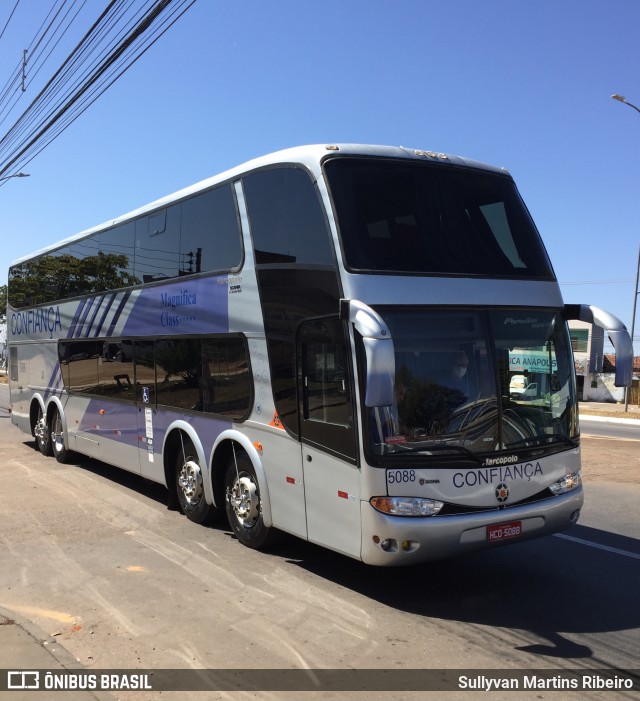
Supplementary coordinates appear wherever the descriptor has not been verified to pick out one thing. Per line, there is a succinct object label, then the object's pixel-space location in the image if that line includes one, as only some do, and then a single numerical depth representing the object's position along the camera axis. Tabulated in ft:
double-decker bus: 18.21
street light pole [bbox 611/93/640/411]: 106.52
